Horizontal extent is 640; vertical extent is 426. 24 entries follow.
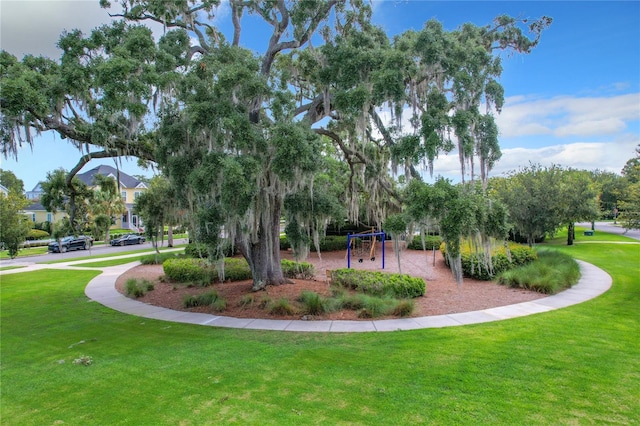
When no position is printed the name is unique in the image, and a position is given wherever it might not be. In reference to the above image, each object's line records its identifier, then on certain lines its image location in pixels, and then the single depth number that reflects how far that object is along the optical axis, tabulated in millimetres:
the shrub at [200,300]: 10883
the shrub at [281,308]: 9505
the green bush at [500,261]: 14047
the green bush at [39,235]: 40597
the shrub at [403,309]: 9148
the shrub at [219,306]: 10172
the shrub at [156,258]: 21172
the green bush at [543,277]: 11382
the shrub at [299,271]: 14633
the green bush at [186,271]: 14945
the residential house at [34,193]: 56156
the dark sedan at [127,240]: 36969
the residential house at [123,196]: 47938
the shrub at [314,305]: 9461
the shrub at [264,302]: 9969
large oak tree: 8086
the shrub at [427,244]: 23159
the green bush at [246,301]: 10277
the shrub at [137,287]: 12742
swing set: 20141
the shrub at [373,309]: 9133
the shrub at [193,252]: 19691
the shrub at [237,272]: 14430
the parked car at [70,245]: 31647
